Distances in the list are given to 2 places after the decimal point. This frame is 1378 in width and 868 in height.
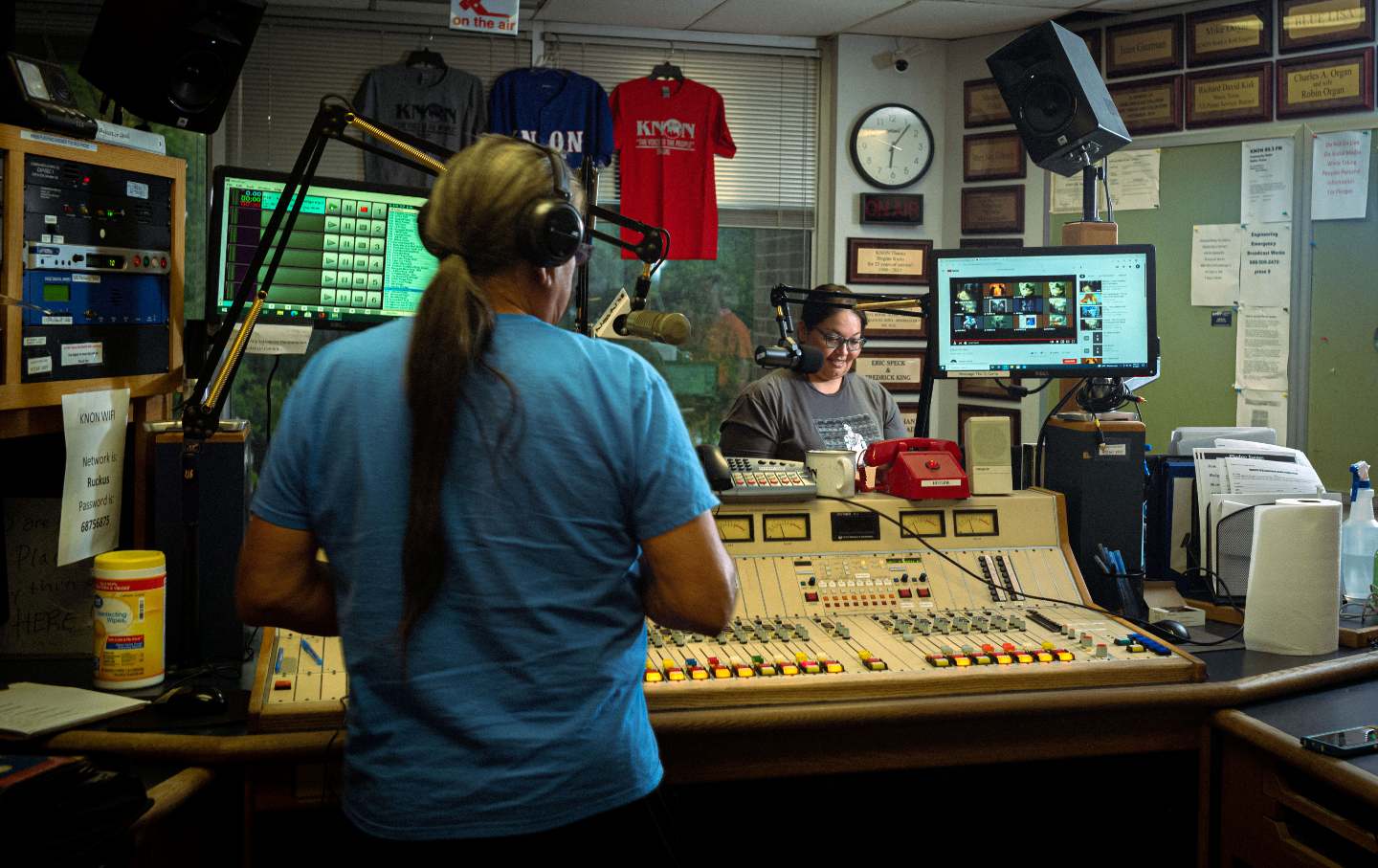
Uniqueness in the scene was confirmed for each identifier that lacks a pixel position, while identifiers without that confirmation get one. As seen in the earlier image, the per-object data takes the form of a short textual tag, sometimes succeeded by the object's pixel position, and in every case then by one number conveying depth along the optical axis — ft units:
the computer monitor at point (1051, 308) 7.70
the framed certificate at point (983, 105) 16.21
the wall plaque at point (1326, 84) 13.12
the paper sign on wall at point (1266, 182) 13.70
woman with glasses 11.38
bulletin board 14.26
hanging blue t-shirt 15.57
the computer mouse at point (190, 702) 5.41
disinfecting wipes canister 5.74
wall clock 16.75
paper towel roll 6.68
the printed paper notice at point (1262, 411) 13.88
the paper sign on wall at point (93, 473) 5.82
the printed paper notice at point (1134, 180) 14.80
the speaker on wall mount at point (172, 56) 6.50
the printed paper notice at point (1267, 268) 13.73
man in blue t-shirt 3.53
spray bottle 7.89
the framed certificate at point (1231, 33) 13.93
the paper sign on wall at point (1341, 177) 13.07
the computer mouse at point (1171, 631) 6.82
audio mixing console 5.74
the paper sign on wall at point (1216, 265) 14.15
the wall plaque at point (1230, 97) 13.92
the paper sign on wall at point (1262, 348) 13.83
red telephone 7.18
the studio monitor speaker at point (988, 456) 7.40
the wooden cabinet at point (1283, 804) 5.19
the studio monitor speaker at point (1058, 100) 8.87
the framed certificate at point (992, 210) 16.14
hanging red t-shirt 16.08
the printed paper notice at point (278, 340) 7.00
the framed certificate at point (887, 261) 16.79
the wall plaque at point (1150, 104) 14.62
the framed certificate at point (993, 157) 16.08
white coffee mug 7.16
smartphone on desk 5.23
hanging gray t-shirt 15.23
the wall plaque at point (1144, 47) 14.64
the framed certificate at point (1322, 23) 13.14
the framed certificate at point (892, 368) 16.99
